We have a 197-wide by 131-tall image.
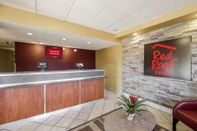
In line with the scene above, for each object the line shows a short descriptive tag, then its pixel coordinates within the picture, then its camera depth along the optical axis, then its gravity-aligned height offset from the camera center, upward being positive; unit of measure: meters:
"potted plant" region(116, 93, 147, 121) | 1.41 -0.66
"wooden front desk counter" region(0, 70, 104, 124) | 1.95 -0.72
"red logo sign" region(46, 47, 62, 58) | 4.35 +0.59
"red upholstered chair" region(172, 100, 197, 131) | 1.54 -0.87
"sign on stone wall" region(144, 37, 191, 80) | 2.22 +0.16
